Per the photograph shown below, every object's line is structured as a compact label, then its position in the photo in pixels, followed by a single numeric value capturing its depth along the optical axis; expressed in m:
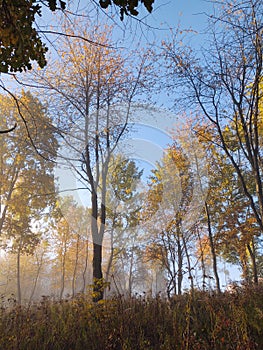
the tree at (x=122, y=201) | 11.83
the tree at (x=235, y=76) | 6.02
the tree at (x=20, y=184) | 11.90
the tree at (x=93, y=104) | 8.24
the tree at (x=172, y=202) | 12.42
